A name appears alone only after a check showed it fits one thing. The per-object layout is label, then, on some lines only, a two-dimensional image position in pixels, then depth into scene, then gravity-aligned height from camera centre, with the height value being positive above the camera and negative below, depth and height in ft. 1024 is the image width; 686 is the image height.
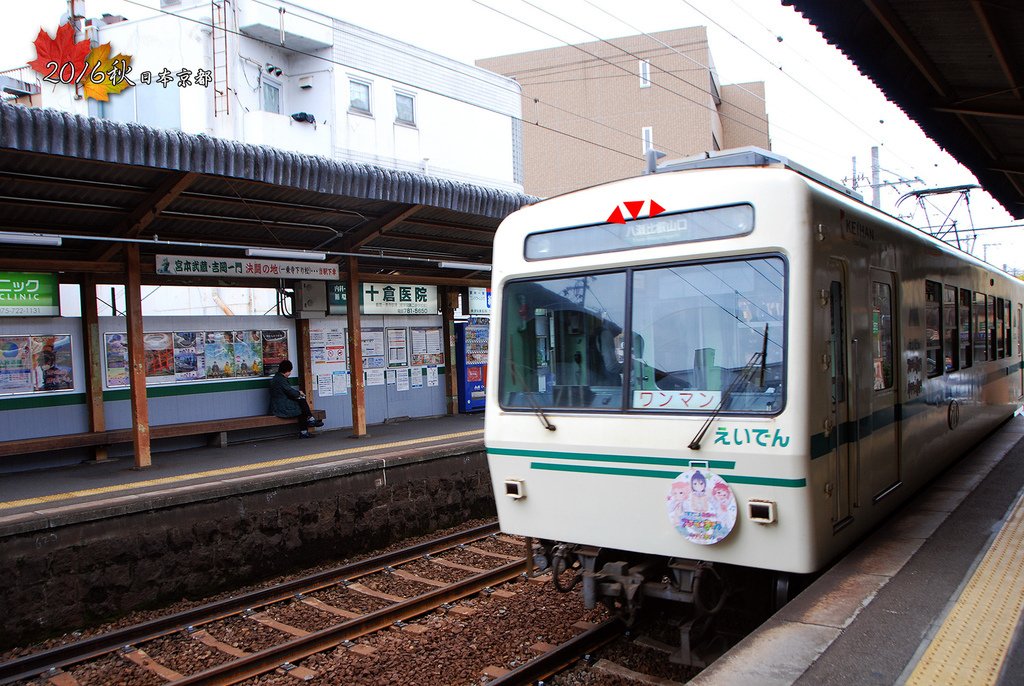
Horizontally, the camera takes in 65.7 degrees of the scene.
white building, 66.44 +23.05
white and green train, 13.75 -0.95
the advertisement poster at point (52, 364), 31.78 -0.63
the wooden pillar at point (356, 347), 37.96 -0.42
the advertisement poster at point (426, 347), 46.19 -0.64
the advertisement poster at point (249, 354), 38.19 -0.58
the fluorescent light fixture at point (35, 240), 25.34 +3.53
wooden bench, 30.55 -3.81
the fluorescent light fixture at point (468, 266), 37.77 +3.39
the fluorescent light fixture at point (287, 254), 30.99 +3.53
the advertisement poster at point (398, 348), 44.68 -0.62
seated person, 38.47 -2.81
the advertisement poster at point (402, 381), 45.34 -2.53
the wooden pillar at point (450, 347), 47.98 -0.71
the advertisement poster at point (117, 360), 33.88 -0.62
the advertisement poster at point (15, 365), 30.94 -0.64
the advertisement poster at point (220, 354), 37.09 -0.56
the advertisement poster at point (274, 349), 39.32 -0.41
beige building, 104.32 +31.61
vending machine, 48.32 -1.66
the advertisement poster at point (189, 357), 36.09 -0.61
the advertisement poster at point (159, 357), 35.01 -0.57
